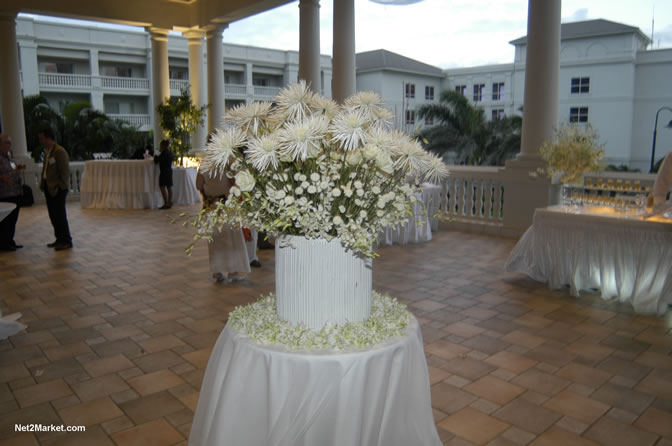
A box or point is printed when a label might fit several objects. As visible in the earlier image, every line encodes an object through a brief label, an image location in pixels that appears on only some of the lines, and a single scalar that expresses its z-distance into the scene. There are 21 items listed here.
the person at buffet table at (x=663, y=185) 4.81
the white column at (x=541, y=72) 7.36
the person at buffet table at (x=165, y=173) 11.23
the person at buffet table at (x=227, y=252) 5.57
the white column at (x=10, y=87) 11.74
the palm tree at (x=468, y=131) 20.53
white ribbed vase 1.86
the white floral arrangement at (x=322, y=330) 1.84
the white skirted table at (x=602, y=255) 4.66
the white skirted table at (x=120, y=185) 11.70
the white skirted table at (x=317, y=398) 1.79
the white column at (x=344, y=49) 9.56
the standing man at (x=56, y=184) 7.03
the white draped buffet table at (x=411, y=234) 7.69
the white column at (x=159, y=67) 13.95
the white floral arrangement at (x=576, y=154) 5.50
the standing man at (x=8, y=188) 6.97
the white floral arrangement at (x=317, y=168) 1.73
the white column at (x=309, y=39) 10.09
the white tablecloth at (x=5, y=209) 4.29
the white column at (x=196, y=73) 14.66
